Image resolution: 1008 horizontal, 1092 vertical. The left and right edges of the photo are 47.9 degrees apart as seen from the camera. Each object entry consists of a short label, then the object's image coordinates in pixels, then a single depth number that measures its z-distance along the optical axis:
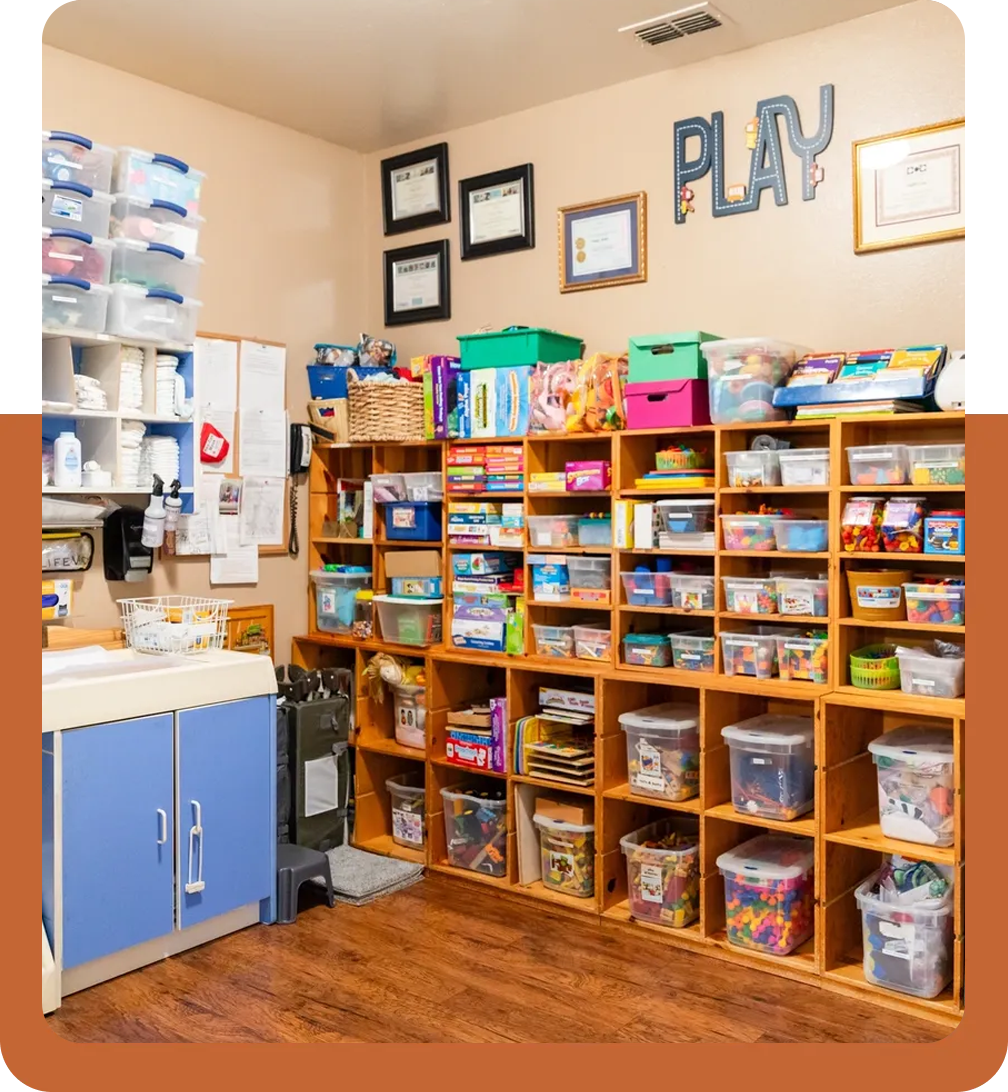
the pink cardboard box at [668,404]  3.71
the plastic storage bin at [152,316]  3.70
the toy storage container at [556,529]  4.06
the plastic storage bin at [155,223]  3.72
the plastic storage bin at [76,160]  3.48
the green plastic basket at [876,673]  3.35
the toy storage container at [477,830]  4.12
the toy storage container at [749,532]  3.58
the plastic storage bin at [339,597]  4.70
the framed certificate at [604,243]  4.21
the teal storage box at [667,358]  3.73
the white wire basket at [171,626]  3.82
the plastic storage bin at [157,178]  3.69
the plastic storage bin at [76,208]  3.47
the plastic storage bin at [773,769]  3.46
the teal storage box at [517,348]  4.14
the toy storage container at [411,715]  4.42
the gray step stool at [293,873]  3.77
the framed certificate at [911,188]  3.52
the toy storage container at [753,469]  3.56
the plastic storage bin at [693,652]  3.72
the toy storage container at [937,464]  3.25
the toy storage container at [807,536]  3.49
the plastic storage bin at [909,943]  3.14
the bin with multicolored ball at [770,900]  3.42
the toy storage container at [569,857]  3.92
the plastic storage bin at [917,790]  3.19
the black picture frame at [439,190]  4.76
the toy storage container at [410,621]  4.40
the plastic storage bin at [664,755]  3.70
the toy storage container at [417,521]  4.45
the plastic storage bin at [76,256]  3.49
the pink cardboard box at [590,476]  3.92
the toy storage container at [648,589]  3.79
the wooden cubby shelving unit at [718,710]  3.33
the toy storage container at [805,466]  3.48
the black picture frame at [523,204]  4.50
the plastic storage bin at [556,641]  4.07
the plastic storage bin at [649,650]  3.83
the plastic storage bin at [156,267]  3.72
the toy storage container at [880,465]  3.34
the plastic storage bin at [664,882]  3.64
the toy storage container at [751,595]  3.57
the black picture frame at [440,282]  4.79
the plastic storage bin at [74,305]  3.51
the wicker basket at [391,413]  4.47
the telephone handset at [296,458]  4.73
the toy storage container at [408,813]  4.44
